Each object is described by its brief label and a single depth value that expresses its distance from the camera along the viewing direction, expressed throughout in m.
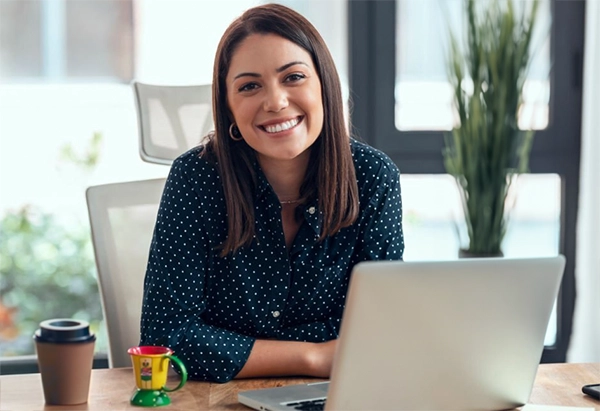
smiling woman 2.35
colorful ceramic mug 2.10
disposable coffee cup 2.08
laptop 1.95
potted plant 3.26
